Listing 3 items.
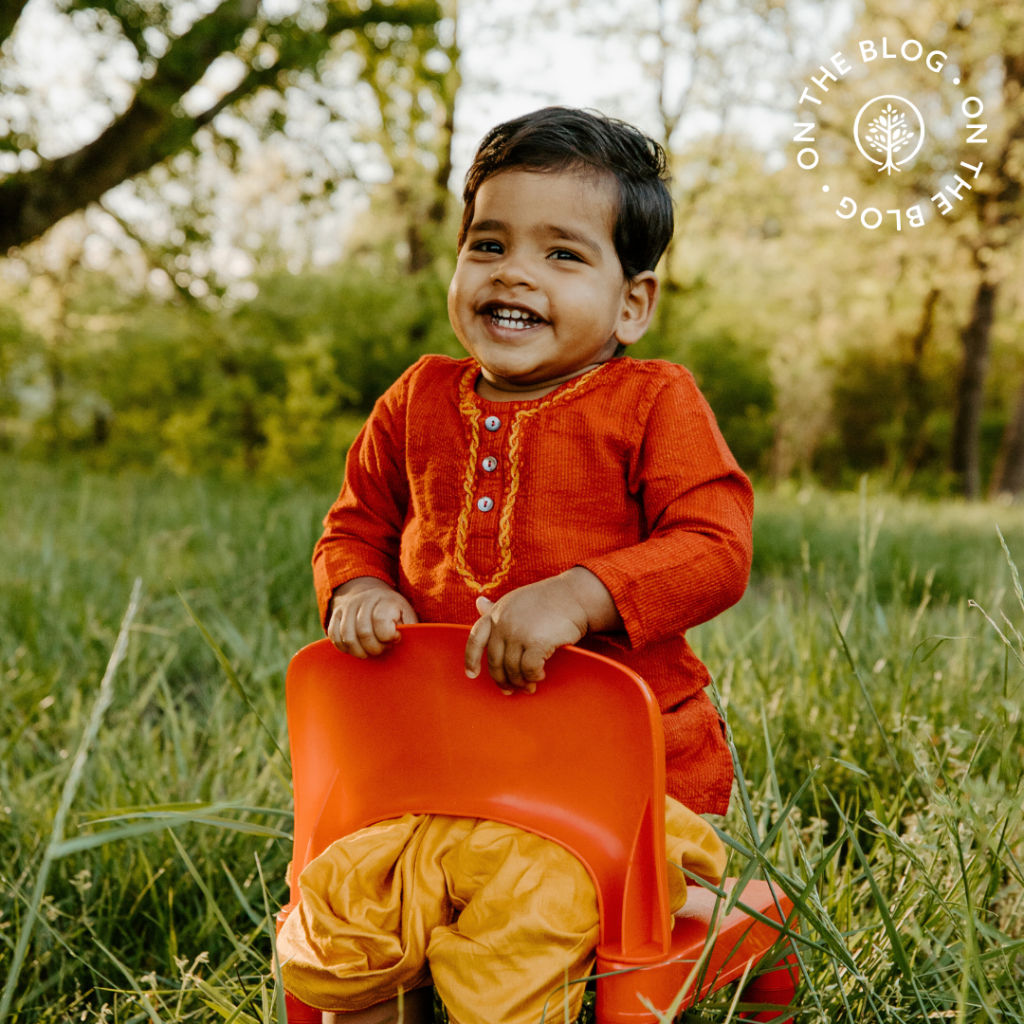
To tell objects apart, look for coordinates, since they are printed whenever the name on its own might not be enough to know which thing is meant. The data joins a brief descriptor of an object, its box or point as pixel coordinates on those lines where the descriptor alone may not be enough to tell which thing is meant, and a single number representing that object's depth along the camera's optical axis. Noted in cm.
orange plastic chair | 103
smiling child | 106
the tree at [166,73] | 506
